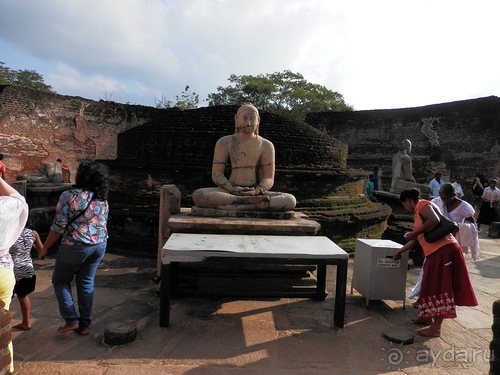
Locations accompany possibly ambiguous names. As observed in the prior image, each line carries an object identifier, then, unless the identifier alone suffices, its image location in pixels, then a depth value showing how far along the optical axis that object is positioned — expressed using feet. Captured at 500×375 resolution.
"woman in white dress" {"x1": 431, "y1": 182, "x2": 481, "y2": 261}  12.60
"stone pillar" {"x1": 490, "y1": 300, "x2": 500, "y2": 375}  6.01
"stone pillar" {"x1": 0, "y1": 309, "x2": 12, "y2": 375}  5.75
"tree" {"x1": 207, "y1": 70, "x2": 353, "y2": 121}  88.38
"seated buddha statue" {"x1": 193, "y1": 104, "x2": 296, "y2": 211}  14.06
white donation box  11.60
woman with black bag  9.78
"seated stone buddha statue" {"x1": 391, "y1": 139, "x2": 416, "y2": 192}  30.17
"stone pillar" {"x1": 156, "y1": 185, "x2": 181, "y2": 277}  13.60
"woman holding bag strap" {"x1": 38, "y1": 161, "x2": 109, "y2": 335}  8.73
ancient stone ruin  21.08
